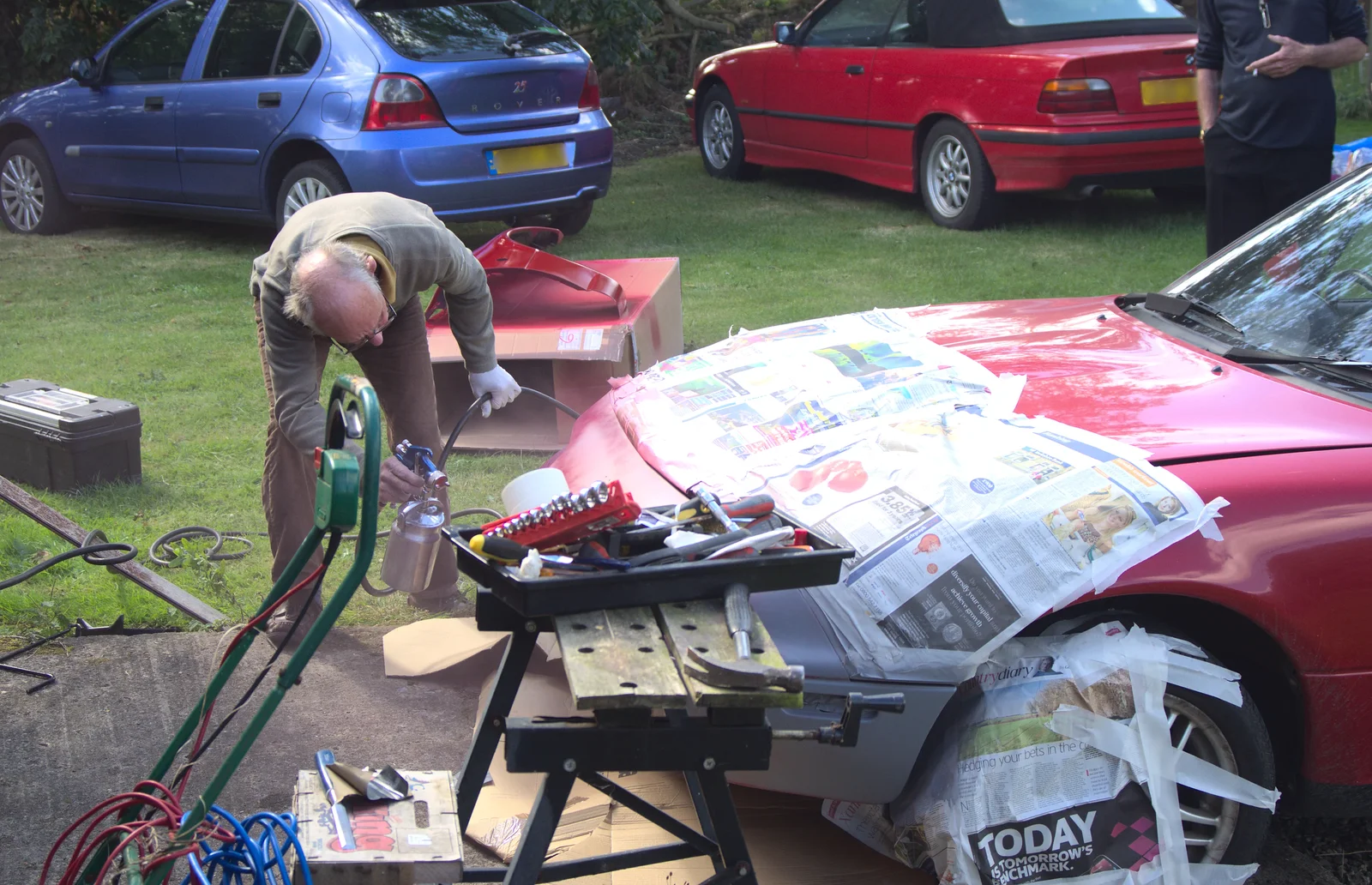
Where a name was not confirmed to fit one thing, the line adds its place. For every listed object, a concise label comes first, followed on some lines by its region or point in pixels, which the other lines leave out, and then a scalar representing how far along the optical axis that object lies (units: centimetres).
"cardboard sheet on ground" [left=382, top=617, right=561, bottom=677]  341
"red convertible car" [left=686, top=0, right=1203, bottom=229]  704
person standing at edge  431
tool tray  192
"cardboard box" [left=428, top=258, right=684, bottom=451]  470
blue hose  193
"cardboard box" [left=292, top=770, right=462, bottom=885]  200
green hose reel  179
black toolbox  454
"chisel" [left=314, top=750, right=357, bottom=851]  206
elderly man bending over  291
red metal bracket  493
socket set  204
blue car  681
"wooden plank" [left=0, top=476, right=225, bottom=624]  376
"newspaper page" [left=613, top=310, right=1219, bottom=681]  226
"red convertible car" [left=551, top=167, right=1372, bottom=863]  229
